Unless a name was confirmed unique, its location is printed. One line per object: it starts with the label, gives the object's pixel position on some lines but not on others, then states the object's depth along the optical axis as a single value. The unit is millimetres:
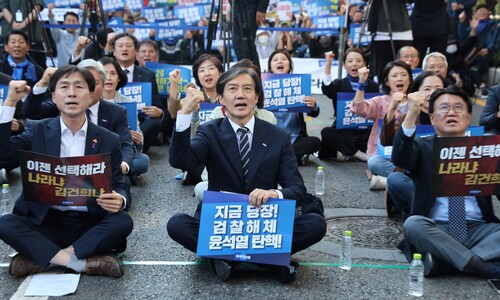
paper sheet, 4352
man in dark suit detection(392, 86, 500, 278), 4680
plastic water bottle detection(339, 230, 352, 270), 4953
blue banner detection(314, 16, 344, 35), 14414
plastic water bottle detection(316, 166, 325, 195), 7145
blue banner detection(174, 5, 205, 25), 17578
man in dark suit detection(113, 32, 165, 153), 8672
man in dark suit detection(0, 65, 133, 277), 4574
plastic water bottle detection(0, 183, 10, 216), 6243
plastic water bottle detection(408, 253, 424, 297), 4504
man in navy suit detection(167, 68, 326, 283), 4680
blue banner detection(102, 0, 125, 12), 17484
